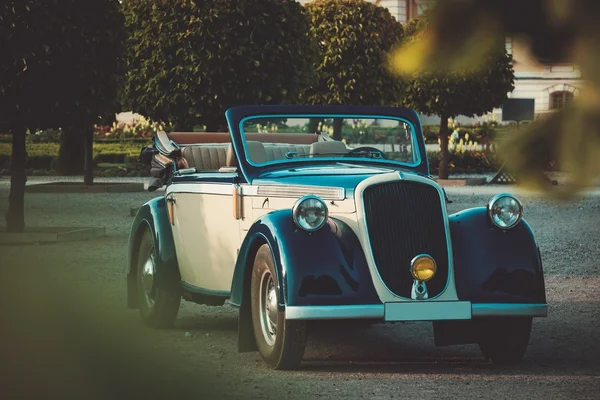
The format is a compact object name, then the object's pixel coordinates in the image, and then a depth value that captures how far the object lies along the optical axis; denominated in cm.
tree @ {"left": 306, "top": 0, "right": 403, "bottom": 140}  3334
